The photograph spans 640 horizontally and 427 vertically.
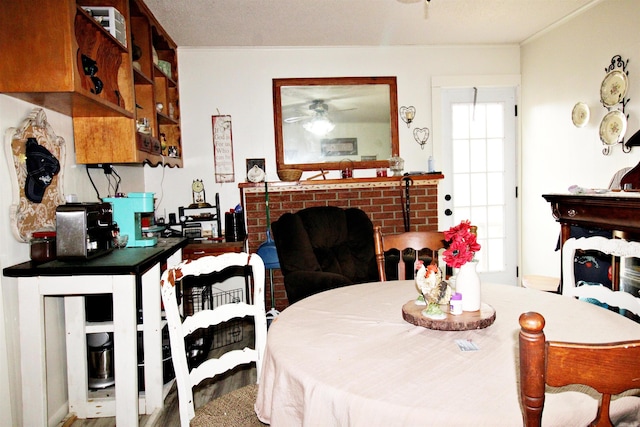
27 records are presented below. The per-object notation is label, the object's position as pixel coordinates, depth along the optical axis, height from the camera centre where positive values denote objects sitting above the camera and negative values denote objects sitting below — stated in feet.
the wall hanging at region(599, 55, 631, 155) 9.95 +2.12
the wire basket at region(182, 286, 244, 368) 9.60 -3.42
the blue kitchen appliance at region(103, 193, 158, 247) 8.14 -0.20
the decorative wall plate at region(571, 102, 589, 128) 11.14 +2.05
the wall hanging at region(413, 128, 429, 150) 13.98 +1.94
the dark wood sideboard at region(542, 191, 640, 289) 7.27 -0.44
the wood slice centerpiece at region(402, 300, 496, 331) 4.12 -1.27
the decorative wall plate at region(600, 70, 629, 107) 9.90 +2.46
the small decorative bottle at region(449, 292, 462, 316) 4.37 -1.16
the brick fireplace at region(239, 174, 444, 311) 12.93 -0.12
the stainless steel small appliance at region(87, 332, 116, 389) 7.98 -3.04
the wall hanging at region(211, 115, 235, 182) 13.29 +1.76
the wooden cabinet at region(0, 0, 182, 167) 5.88 +2.27
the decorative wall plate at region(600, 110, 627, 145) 9.99 +1.51
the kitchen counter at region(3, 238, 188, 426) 5.95 -1.54
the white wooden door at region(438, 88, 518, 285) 14.23 +1.10
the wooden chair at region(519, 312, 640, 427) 2.06 -0.87
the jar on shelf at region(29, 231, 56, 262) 6.45 -0.66
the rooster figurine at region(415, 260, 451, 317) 4.36 -1.02
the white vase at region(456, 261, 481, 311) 4.43 -1.01
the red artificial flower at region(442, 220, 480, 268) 4.32 -0.57
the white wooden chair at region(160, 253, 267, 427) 4.18 -1.36
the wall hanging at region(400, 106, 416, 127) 13.85 +2.67
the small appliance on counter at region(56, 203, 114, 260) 6.55 -0.45
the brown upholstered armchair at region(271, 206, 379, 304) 8.79 -1.25
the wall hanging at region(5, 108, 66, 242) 6.23 +0.49
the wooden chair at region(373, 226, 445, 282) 7.18 -0.80
